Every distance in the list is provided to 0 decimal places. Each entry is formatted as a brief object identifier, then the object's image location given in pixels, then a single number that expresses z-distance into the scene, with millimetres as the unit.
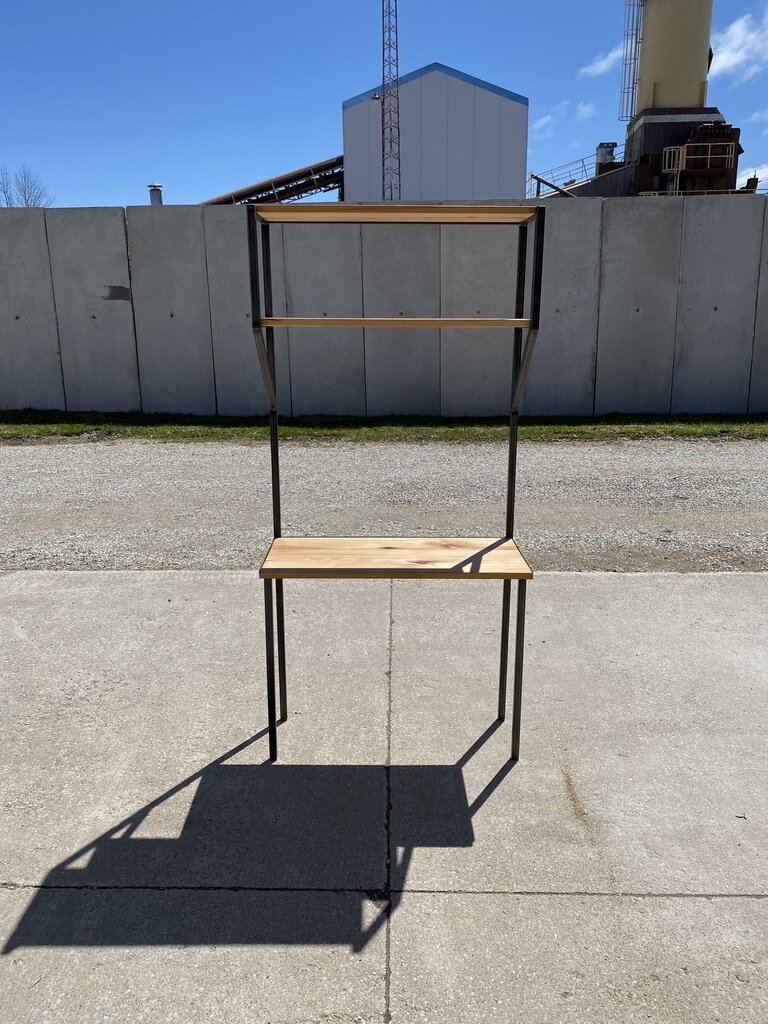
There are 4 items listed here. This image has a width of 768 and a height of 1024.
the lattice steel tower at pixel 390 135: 28438
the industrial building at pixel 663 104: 26141
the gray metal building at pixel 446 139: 28625
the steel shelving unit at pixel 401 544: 2467
